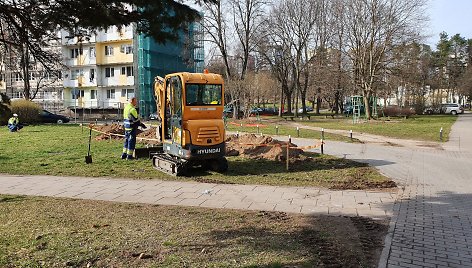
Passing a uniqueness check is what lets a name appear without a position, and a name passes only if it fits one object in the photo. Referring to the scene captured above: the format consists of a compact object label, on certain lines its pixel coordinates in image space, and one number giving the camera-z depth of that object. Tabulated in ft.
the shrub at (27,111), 106.52
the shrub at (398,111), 158.29
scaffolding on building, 169.17
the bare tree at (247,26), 148.77
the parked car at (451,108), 187.42
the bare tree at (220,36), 140.97
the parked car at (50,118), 118.52
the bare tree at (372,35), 130.21
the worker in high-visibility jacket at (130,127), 46.47
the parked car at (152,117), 147.32
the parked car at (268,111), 198.47
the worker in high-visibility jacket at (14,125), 83.41
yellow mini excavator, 37.01
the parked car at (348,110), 188.07
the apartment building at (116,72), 171.94
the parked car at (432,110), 186.97
